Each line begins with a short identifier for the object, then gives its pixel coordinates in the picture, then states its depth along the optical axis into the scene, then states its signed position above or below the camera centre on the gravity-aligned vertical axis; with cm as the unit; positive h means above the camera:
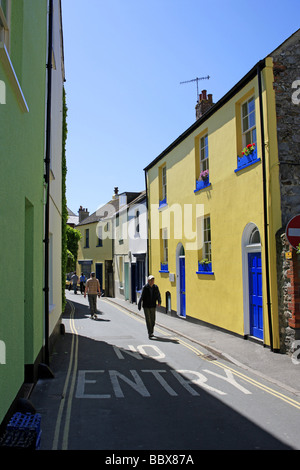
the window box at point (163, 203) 1848 +274
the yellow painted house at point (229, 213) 959 +144
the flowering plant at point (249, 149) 1045 +290
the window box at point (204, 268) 1334 -25
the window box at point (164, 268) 1830 -30
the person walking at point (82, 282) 3288 -155
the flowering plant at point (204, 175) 1370 +294
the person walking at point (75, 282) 2995 -144
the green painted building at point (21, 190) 446 +105
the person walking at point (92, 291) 1602 -113
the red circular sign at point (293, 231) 812 +56
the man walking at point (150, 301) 1171 -115
